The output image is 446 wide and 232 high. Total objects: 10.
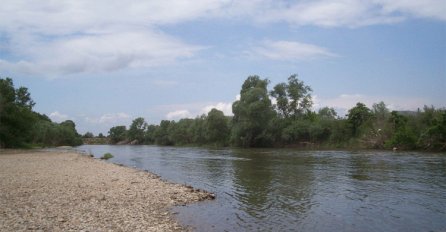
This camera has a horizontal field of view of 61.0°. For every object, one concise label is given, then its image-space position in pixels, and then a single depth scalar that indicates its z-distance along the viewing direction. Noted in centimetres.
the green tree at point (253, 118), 9731
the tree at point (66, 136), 13245
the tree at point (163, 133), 16412
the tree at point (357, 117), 8681
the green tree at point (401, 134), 6569
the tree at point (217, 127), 11794
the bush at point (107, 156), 5878
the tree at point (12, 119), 6931
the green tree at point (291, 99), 10788
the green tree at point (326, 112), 11938
